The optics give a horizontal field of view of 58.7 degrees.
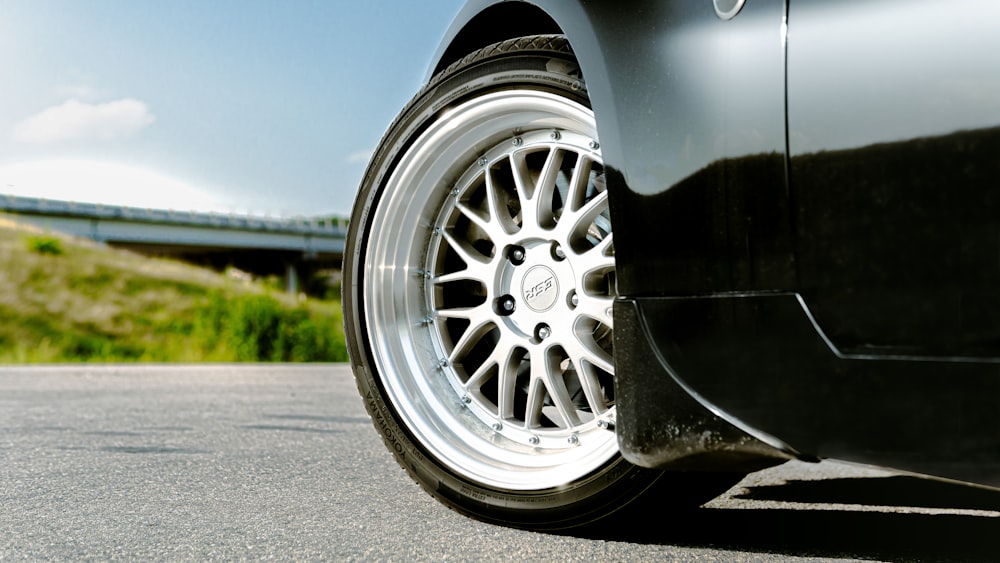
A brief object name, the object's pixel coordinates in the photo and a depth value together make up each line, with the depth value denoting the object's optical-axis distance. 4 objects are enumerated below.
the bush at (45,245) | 40.31
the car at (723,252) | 1.44
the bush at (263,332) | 21.39
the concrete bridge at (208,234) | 50.50
